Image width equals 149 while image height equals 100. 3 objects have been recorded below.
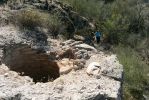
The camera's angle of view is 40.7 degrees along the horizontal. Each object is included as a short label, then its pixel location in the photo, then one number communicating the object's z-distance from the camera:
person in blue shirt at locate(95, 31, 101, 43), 9.17
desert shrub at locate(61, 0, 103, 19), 10.19
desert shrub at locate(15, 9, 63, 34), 6.06
